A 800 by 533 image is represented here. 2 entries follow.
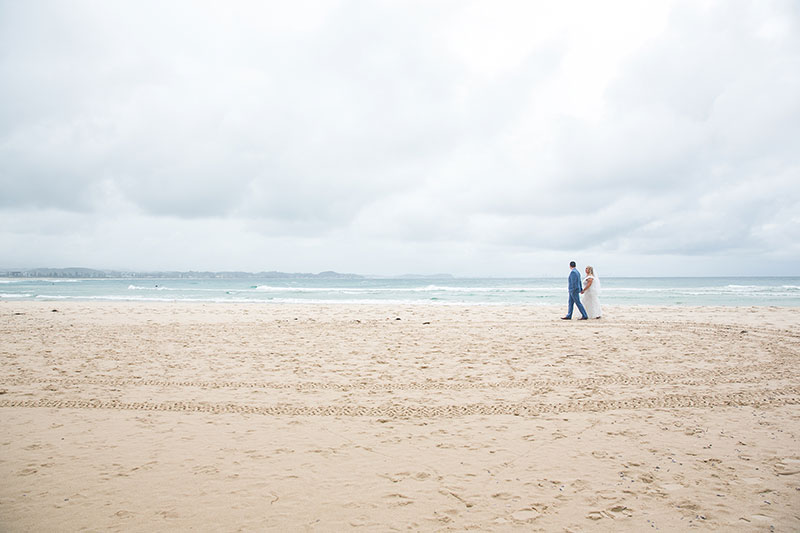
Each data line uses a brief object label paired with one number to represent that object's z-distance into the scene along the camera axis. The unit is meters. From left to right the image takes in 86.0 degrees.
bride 14.65
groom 14.82
